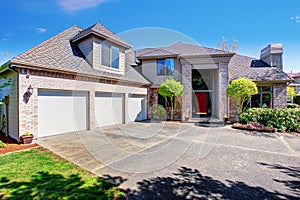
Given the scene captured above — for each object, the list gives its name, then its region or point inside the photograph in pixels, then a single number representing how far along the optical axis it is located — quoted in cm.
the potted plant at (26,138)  646
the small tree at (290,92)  1948
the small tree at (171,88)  1268
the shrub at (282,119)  982
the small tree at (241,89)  1113
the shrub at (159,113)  1427
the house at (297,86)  2175
